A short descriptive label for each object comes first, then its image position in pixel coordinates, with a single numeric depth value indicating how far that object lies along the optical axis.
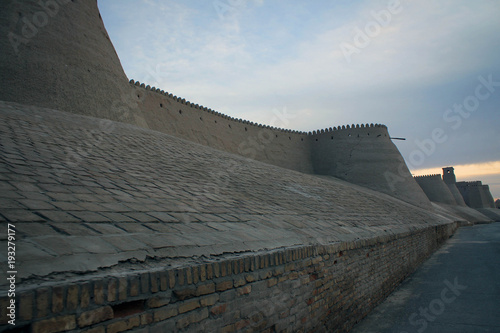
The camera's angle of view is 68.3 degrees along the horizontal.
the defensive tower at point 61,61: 9.33
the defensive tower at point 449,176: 46.53
